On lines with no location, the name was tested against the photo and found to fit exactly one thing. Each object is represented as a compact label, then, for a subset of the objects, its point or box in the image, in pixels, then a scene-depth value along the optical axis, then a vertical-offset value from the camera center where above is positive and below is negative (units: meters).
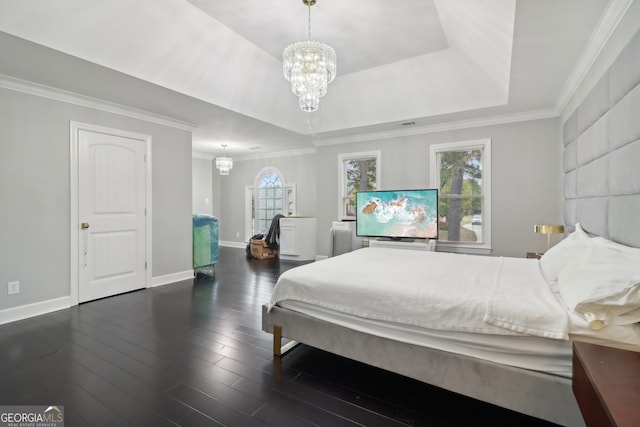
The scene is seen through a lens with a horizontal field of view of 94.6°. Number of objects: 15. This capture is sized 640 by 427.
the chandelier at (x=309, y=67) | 2.60 +1.32
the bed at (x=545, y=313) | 1.34 -0.51
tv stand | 4.48 -0.48
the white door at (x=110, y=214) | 3.61 -0.01
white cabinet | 6.23 -0.53
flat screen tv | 4.57 -0.01
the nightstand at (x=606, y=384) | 0.79 -0.53
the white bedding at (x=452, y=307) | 1.38 -0.53
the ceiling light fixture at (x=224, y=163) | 6.82 +1.16
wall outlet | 3.03 -0.77
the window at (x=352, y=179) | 5.65 +0.67
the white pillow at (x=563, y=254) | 1.96 -0.30
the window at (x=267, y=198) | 7.79 +0.42
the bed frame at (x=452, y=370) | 1.36 -0.85
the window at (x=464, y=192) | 4.50 +0.33
